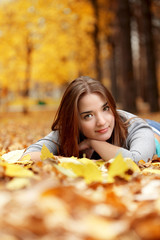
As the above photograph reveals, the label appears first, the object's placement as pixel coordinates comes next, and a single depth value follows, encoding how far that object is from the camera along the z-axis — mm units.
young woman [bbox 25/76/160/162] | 2461
